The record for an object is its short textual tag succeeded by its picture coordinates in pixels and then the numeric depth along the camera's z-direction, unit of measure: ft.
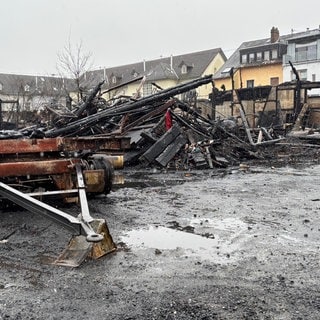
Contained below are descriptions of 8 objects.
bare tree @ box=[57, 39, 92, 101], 123.65
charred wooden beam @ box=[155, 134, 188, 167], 41.34
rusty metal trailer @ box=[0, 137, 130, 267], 14.83
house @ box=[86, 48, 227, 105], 222.28
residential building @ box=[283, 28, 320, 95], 165.27
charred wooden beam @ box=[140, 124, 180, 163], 41.60
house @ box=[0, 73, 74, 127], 88.87
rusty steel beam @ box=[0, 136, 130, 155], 21.24
